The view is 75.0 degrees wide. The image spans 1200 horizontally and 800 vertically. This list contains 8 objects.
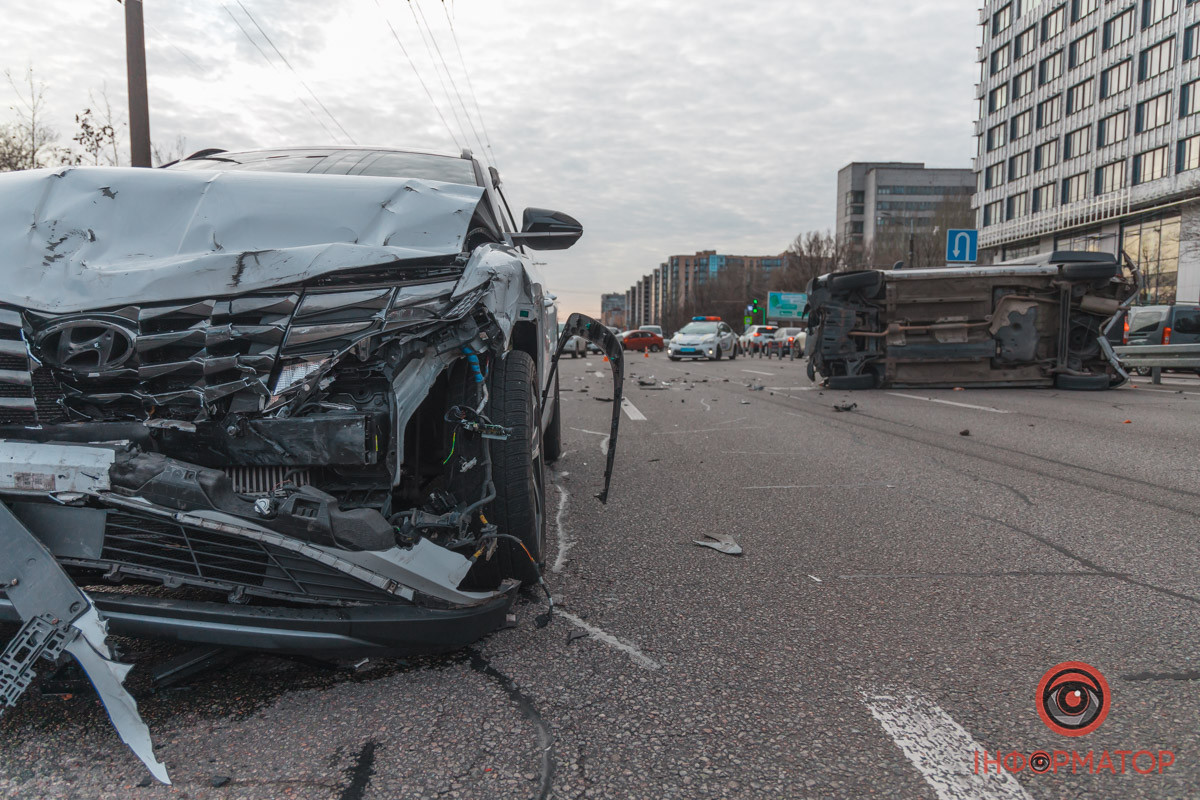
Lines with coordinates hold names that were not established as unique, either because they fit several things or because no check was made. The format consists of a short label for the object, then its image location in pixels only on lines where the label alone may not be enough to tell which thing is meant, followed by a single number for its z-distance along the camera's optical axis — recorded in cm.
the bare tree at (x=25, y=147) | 1819
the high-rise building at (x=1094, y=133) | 4612
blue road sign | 1922
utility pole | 999
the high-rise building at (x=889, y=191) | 11062
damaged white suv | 187
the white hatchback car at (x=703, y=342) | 2830
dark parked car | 1898
